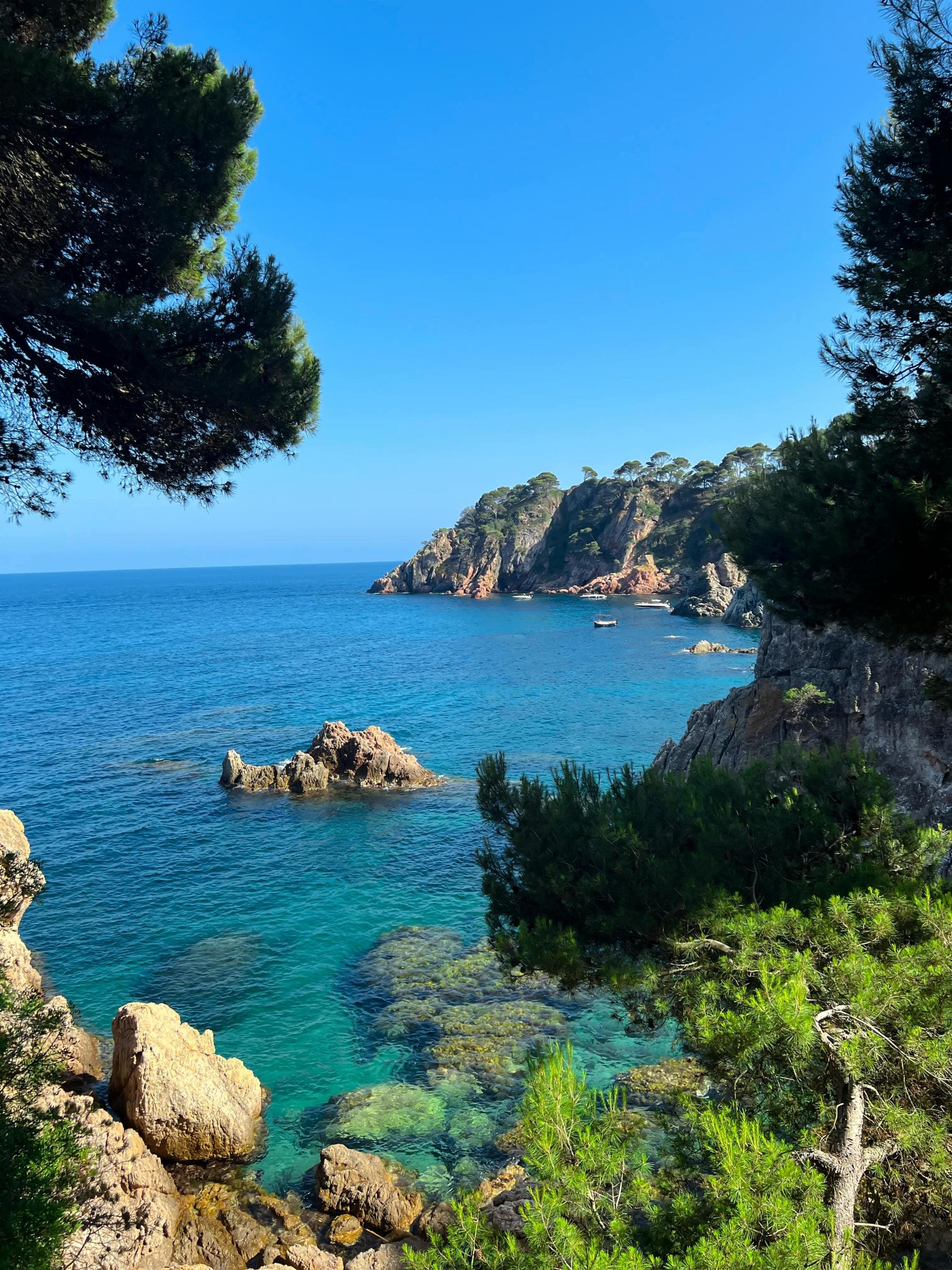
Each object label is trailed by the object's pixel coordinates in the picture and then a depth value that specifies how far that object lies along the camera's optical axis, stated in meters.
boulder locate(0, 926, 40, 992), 14.57
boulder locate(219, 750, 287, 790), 31.67
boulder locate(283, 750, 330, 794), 31.55
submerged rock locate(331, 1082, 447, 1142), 12.57
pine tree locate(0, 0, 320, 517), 7.40
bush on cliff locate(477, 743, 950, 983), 7.68
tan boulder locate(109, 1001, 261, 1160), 11.72
